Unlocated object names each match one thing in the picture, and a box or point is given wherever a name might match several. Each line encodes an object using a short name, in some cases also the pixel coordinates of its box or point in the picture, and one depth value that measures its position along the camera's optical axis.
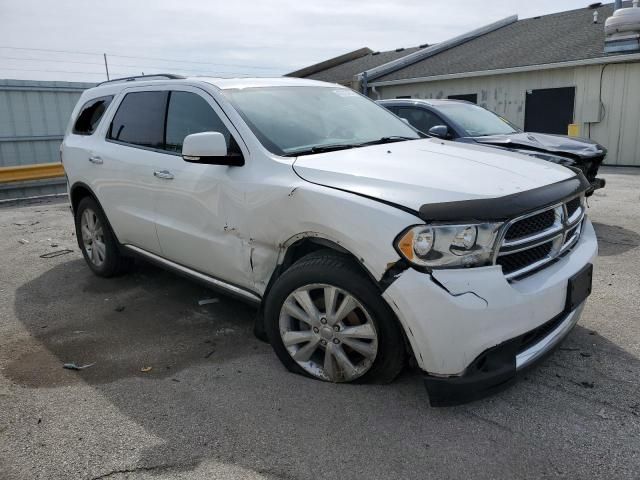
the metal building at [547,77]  14.39
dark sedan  6.55
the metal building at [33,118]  13.09
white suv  2.56
